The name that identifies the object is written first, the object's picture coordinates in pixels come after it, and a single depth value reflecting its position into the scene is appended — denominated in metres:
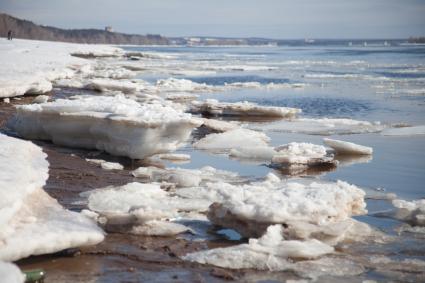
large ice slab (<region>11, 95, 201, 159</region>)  7.27
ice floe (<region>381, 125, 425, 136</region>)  10.51
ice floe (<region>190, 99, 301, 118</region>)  13.02
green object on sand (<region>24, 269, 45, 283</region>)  3.30
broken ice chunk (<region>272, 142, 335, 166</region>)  7.65
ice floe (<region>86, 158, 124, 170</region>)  7.07
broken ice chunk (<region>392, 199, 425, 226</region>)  5.02
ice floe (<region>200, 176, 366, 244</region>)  4.25
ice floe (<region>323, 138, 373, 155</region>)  8.38
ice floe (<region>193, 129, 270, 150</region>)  9.03
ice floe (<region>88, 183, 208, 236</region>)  4.56
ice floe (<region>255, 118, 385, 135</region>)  11.02
